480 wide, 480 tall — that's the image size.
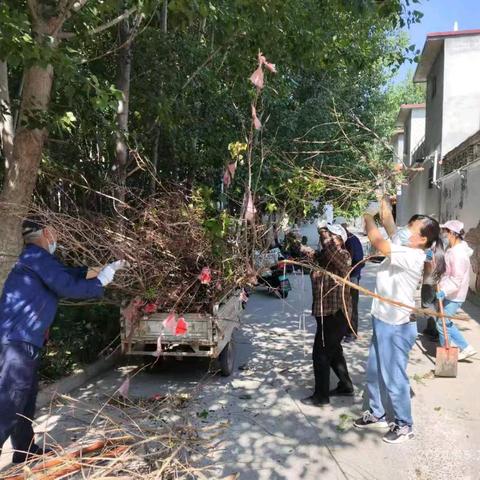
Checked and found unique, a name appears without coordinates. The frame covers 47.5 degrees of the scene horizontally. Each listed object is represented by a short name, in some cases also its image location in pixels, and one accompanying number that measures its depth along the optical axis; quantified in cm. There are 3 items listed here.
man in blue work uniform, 358
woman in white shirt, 435
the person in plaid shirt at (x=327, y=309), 525
